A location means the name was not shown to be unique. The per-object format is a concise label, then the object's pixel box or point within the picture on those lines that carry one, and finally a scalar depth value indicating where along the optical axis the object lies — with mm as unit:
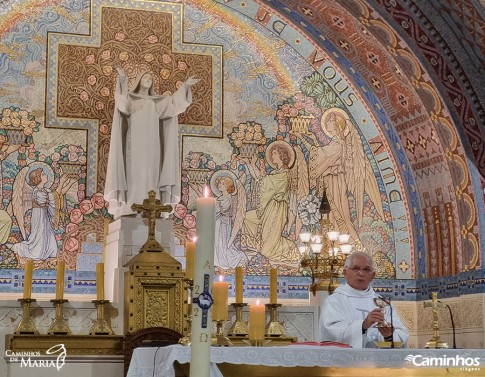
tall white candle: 3111
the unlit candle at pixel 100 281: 10820
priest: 6219
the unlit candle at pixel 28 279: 10773
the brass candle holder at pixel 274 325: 10966
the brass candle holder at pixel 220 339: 6559
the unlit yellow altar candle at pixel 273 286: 11180
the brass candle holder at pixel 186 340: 6945
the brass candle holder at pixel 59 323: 10273
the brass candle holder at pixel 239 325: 11172
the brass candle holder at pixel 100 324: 10406
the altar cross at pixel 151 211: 11125
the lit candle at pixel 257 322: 6047
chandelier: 13273
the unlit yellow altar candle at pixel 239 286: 11031
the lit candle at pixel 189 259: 7251
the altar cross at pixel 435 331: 6145
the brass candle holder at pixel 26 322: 10266
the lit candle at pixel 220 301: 5111
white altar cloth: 5164
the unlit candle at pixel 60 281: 10773
